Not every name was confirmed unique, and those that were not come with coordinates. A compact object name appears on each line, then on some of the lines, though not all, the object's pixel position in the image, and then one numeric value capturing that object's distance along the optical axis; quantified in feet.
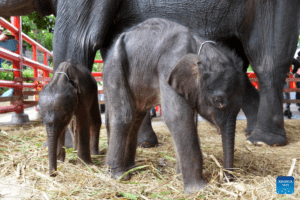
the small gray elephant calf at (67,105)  3.84
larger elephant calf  3.20
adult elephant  5.00
